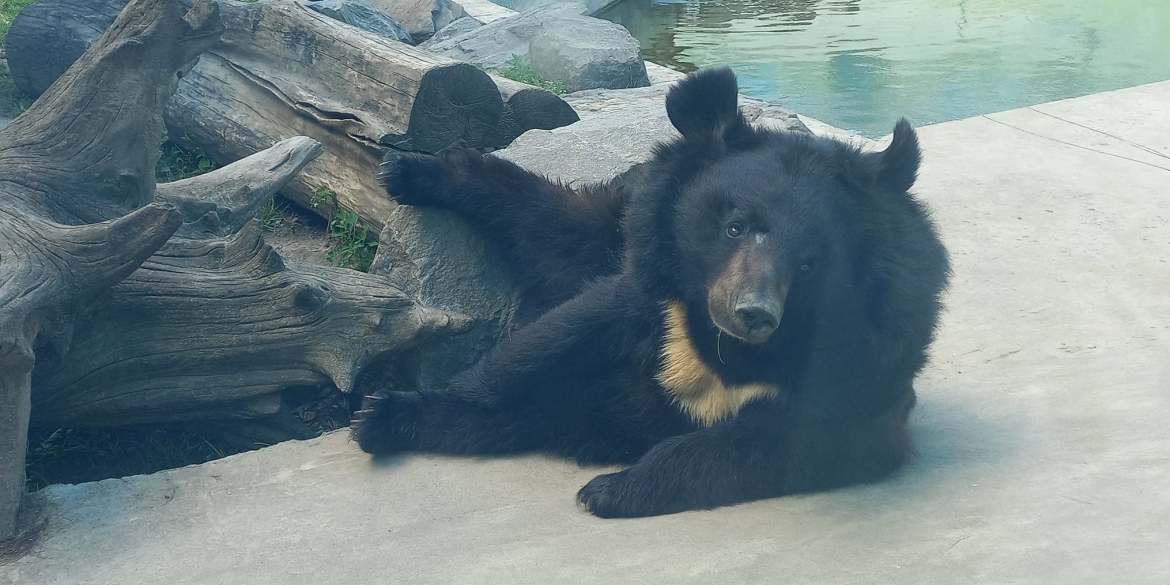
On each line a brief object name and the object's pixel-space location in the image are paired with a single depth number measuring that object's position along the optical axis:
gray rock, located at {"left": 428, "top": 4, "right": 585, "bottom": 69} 8.21
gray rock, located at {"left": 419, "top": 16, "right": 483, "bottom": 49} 8.93
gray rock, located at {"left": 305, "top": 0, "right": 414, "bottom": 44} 7.19
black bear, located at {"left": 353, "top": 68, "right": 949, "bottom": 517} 3.08
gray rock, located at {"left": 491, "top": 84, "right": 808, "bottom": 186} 4.44
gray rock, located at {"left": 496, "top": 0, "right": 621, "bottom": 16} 12.89
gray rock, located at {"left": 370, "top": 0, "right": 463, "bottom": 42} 9.55
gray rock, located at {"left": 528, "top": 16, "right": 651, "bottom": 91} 7.46
